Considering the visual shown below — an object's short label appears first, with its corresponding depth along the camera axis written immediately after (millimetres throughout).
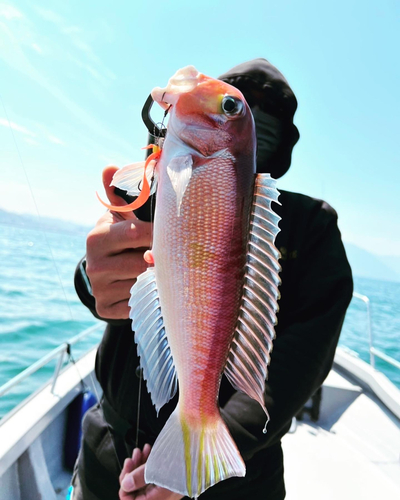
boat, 2028
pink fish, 296
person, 408
